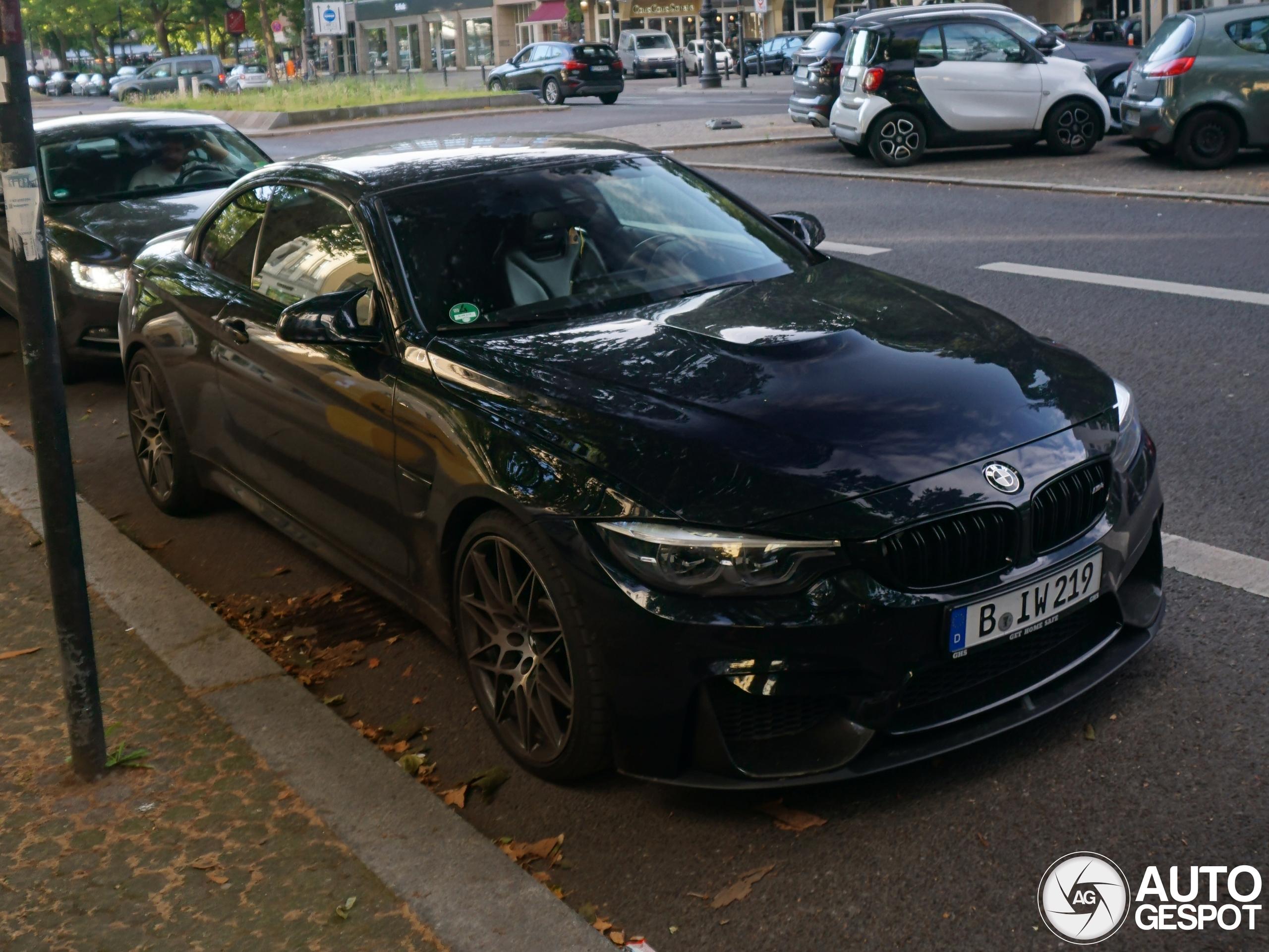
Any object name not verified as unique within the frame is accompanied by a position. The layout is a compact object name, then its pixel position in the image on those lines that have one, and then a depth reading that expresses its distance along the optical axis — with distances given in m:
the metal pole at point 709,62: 39.12
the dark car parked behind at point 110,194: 8.46
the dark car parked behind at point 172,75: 60.12
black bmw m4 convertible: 3.17
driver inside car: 9.64
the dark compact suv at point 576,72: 37.53
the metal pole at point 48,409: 3.25
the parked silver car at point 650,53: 53.69
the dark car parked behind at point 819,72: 19.27
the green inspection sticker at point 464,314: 4.20
